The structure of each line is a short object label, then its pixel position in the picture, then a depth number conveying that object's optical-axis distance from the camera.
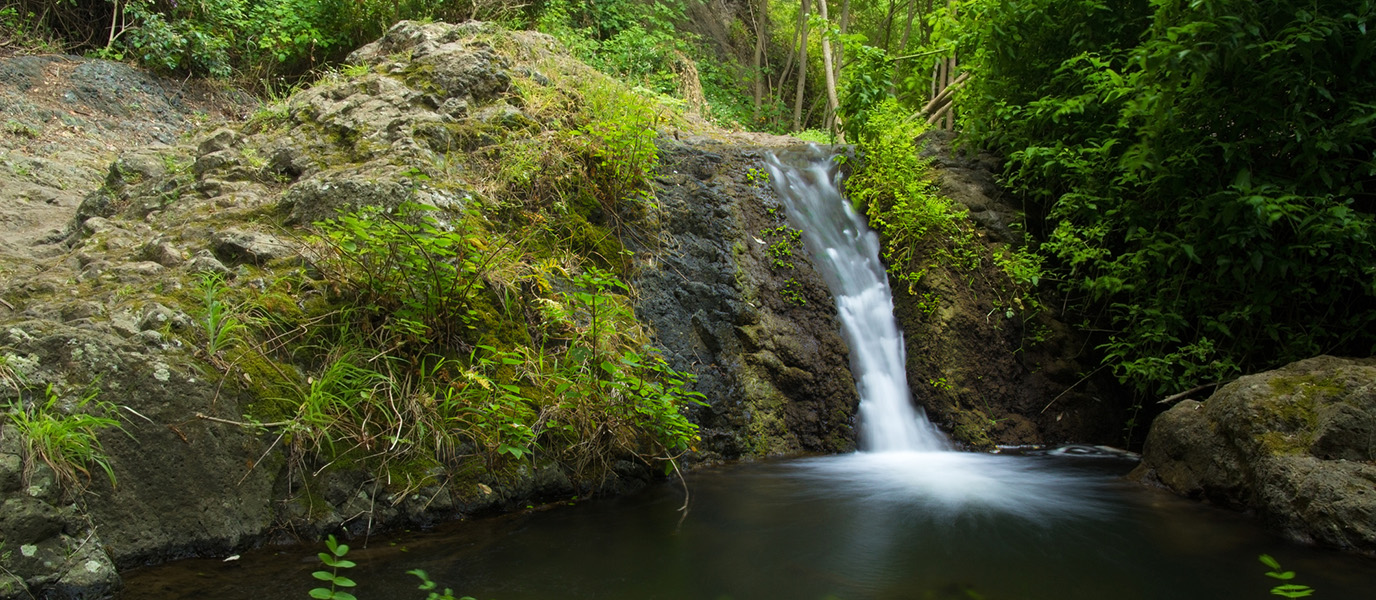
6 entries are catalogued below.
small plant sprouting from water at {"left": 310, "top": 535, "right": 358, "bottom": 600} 1.70
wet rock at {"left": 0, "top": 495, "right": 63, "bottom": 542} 2.31
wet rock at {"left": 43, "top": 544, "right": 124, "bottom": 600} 2.33
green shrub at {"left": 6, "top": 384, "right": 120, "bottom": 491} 2.50
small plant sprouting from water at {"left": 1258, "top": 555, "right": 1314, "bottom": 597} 2.78
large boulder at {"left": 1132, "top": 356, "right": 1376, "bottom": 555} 3.51
